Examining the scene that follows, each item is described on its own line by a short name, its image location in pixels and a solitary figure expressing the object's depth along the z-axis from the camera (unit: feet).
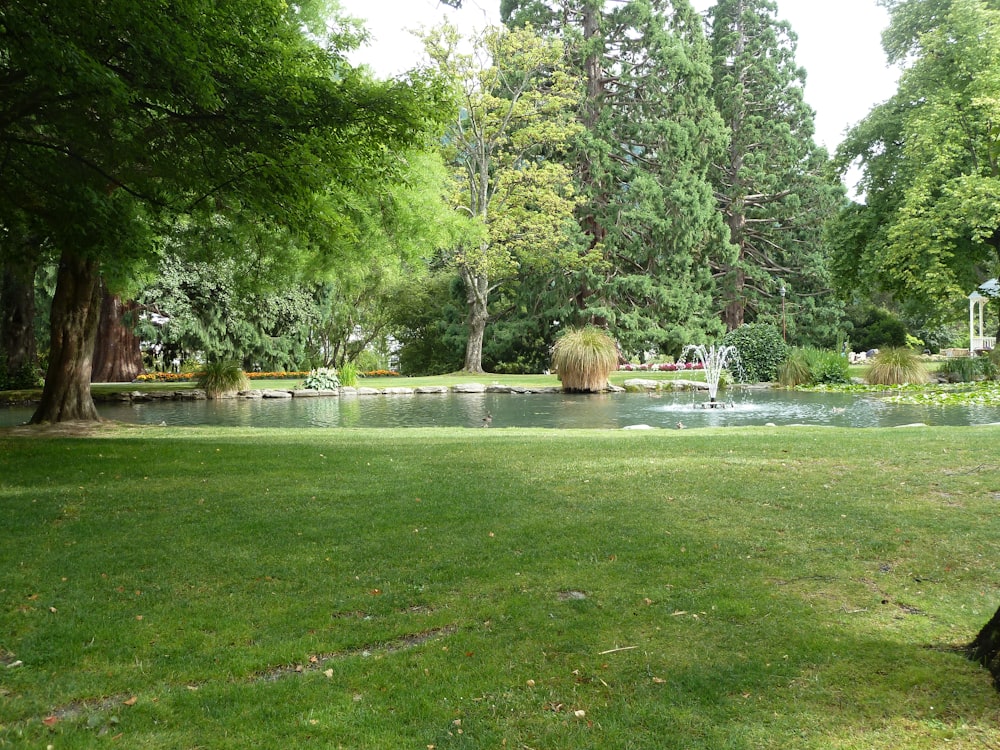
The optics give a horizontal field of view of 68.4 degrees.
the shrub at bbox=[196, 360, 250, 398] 71.36
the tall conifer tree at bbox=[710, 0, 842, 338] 112.68
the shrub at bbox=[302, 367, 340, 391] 76.28
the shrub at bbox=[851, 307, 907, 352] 123.75
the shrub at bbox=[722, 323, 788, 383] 82.07
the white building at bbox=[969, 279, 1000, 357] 93.87
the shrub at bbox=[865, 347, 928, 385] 70.03
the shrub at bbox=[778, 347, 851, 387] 75.82
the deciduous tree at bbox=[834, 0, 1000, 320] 59.16
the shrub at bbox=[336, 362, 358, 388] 80.69
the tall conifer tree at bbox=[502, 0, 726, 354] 100.83
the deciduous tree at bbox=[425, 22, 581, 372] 95.35
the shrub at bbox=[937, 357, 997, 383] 69.87
